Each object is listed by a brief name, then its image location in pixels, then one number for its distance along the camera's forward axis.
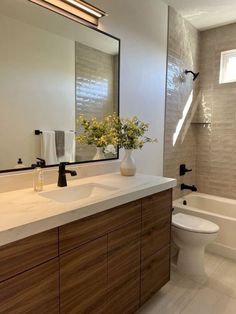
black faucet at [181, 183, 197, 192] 3.13
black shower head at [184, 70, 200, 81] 3.13
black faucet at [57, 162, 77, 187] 1.64
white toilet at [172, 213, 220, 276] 2.21
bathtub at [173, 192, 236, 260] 2.62
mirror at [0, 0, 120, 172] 1.50
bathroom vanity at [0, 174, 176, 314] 1.01
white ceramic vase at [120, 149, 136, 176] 2.00
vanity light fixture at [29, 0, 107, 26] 1.67
